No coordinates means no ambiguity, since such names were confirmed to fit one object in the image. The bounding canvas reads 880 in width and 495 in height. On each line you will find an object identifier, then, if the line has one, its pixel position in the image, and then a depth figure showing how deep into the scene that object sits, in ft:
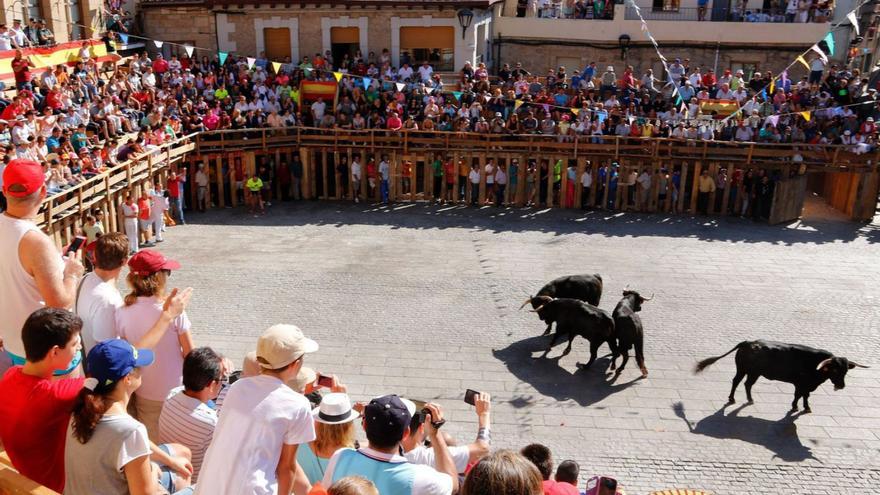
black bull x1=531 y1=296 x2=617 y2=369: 37.78
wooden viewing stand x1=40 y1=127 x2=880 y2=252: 66.85
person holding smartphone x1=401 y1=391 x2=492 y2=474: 16.24
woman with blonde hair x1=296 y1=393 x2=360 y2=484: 15.61
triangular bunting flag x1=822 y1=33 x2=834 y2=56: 66.39
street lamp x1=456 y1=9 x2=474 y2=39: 81.87
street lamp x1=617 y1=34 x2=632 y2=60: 88.02
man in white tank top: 16.47
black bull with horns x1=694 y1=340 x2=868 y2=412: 33.63
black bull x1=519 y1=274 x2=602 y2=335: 43.60
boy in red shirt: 13.65
